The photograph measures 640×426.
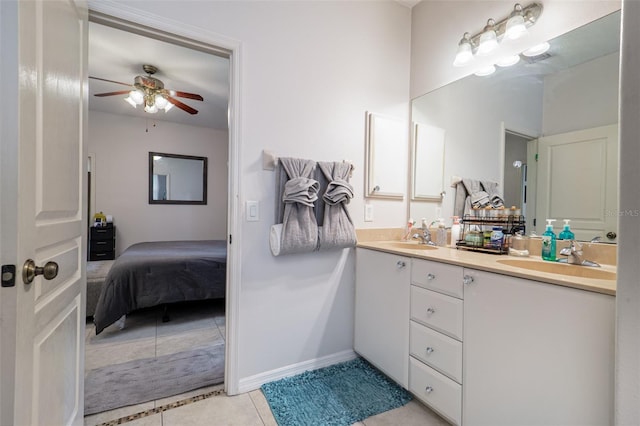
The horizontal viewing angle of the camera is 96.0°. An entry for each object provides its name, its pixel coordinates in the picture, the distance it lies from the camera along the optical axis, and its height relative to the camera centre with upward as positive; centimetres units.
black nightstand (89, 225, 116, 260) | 407 -51
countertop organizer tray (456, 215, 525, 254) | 166 -9
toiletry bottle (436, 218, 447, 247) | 203 -16
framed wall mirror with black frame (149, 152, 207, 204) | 462 +49
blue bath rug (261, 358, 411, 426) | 149 -106
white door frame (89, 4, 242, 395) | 161 +0
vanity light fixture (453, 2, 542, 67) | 154 +104
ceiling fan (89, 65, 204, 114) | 294 +119
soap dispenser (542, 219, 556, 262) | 144 -16
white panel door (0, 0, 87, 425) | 73 -2
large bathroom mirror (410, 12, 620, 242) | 136 +48
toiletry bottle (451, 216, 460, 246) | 193 -13
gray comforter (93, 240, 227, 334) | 240 -67
